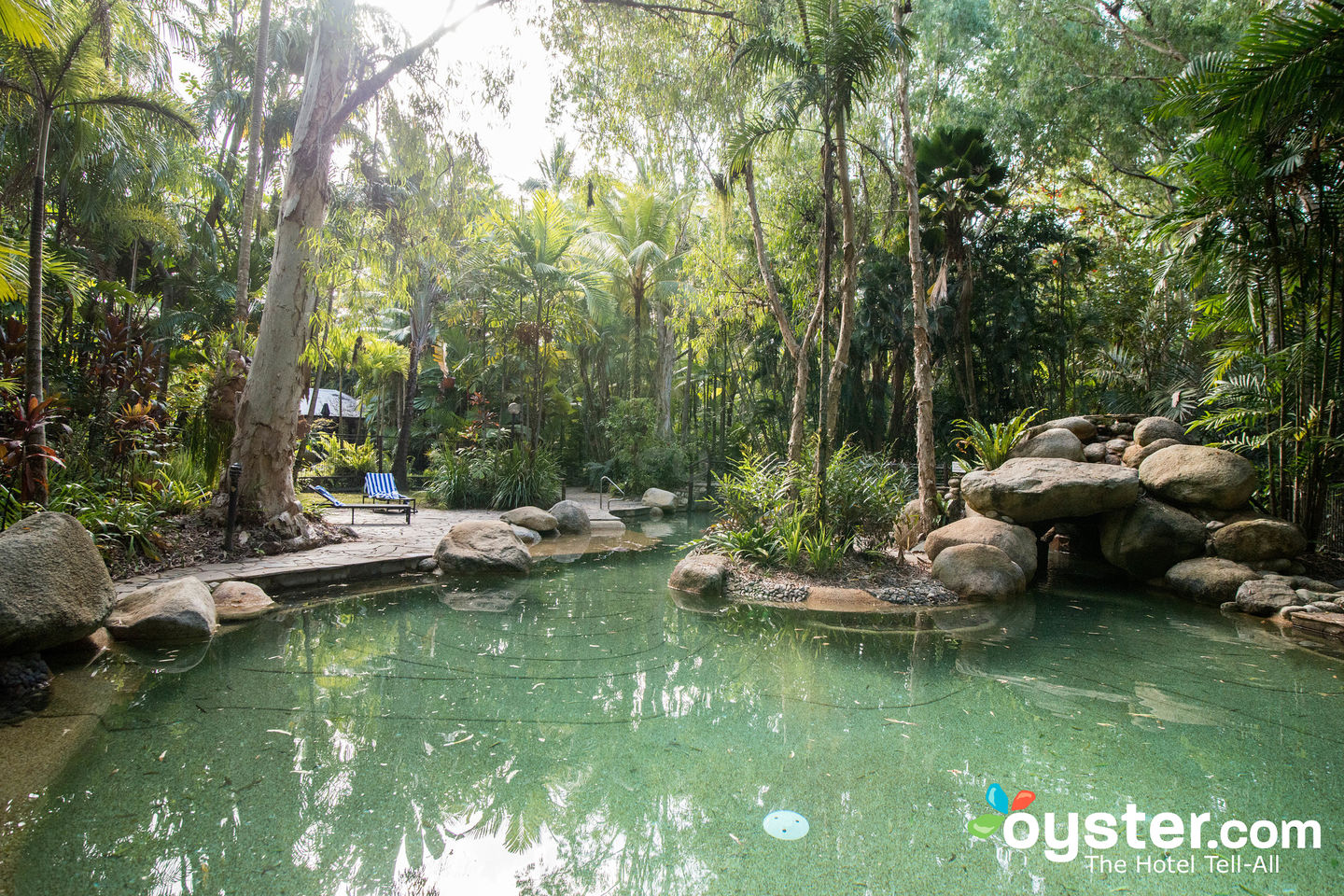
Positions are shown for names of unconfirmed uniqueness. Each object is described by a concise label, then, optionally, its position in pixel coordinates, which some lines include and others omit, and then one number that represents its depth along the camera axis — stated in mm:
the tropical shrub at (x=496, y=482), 13945
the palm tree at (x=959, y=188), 12727
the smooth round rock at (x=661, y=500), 16266
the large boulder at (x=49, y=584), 4172
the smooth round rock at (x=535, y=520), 11820
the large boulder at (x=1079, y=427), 10242
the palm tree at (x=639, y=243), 19469
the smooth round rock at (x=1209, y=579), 7324
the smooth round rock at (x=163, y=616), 5125
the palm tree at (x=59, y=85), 5902
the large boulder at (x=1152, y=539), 8109
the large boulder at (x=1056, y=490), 8195
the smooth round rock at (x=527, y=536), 10953
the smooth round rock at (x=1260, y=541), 7441
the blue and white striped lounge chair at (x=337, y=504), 10662
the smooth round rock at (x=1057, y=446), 9359
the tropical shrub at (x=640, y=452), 18203
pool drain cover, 2816
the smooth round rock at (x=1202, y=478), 7988
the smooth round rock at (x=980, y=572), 7340
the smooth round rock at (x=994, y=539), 8164
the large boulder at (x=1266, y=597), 6736
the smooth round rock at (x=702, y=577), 7488
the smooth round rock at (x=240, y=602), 5973
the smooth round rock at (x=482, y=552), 8312
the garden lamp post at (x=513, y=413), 15648
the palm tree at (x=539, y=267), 15203
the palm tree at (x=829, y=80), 7066
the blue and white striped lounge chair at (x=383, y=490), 12312
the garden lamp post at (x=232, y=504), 7285
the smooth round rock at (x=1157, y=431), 9430
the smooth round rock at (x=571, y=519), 12203
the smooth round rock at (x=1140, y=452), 9156
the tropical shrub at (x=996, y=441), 9664
